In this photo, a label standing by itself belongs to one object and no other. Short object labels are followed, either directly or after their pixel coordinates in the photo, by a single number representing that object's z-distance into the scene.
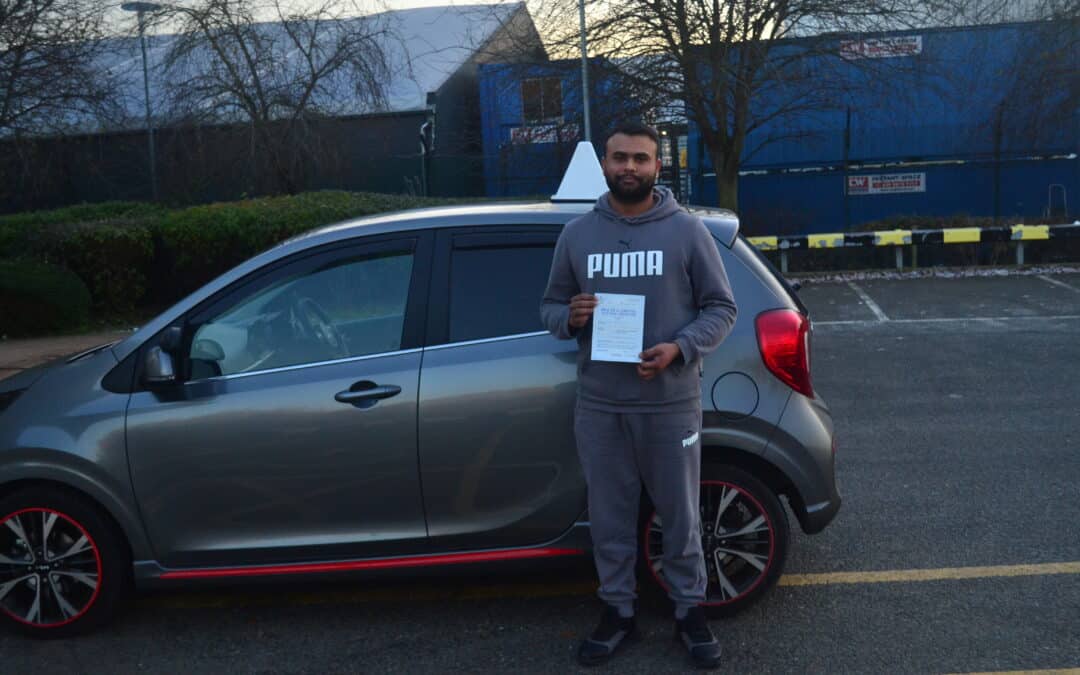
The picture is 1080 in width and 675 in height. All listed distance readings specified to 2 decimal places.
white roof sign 5.12
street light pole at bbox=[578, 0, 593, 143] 16.34
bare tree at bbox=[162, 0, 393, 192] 18.11
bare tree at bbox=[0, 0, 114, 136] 13.80
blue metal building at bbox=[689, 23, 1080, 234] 19.98
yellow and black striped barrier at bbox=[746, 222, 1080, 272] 16.58
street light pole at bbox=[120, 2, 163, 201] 18.10
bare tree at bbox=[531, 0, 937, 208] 16.41
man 3.91
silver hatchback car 4.36
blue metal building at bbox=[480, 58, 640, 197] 17.30
